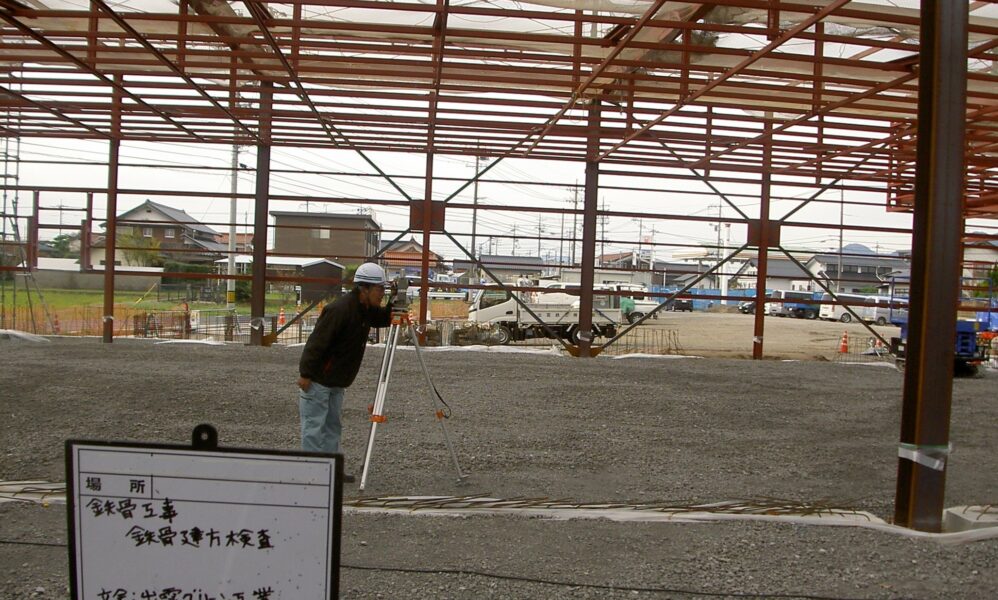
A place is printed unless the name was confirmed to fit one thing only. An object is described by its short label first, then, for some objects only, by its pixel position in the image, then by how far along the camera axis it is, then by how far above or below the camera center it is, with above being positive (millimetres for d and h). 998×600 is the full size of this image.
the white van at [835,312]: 43000 -1061
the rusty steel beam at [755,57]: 7148 +2656
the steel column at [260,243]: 15031 +523
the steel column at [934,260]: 4852 +253
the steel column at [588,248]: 15217 +745
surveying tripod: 5777 -834
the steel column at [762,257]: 15977 +738
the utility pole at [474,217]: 15288 +1287
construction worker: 5598 -645
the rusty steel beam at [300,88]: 8031 +2620
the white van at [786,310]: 49462 -1218
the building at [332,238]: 18547 +929
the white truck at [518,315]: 23234 -1102
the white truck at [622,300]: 23939 -597
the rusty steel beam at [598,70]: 7723 +2755
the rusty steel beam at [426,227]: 15141 +1006
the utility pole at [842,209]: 16150 +1990
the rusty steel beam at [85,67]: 7971 +2523
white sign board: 2098 -730
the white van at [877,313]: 35612 -924
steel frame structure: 8500 +2866
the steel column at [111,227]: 15094 +721
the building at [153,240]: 15031 +813
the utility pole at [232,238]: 17953 +713
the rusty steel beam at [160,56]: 7898 +2553
